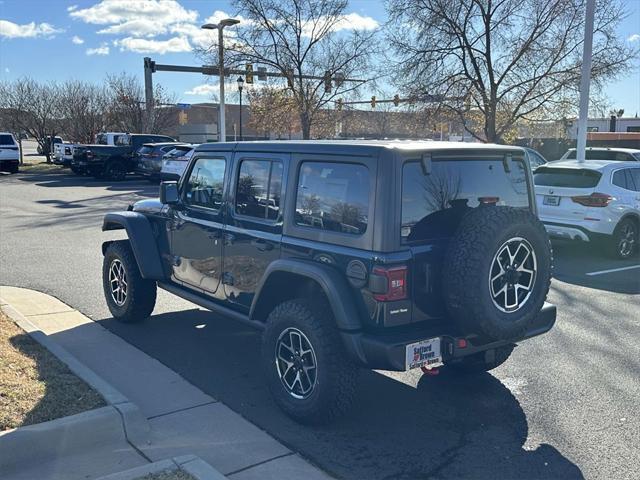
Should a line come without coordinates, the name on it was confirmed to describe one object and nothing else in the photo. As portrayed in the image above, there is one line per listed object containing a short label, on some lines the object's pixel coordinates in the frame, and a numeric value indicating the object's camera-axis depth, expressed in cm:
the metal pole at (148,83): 2986
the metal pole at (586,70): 1344
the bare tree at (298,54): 2691
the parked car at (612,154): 1446
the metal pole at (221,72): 2581
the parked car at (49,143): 3759
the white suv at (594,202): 995
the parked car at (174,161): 2223
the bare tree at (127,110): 3831
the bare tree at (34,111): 3769
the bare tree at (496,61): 1810
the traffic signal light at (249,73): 2602
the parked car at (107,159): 2727
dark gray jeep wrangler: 398
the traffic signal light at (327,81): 2745
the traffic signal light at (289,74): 2732
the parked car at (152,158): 2500
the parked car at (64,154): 3045
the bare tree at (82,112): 3819
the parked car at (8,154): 3095
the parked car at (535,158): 1717
